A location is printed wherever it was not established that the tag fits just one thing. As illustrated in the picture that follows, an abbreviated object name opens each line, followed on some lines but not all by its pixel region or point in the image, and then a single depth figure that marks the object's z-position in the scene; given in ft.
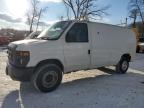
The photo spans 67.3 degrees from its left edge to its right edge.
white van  9.62
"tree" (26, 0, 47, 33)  72.40
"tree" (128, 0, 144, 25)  75.18
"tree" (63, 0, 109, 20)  64.19
